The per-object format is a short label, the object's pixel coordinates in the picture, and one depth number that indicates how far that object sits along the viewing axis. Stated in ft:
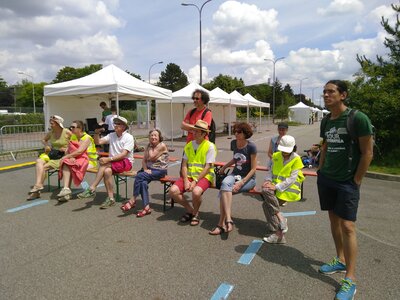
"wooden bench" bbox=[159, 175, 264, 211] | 17.40
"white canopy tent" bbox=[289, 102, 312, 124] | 184.92
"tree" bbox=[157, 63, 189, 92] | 312.50
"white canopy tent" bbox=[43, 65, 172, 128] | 38.01
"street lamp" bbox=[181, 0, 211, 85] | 69.54
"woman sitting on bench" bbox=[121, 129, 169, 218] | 16.93
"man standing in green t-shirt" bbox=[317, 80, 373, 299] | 9.49
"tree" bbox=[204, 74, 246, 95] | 191.34
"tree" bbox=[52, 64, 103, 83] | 238.48
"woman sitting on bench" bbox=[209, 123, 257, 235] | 14.44
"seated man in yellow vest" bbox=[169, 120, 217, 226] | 15.60
